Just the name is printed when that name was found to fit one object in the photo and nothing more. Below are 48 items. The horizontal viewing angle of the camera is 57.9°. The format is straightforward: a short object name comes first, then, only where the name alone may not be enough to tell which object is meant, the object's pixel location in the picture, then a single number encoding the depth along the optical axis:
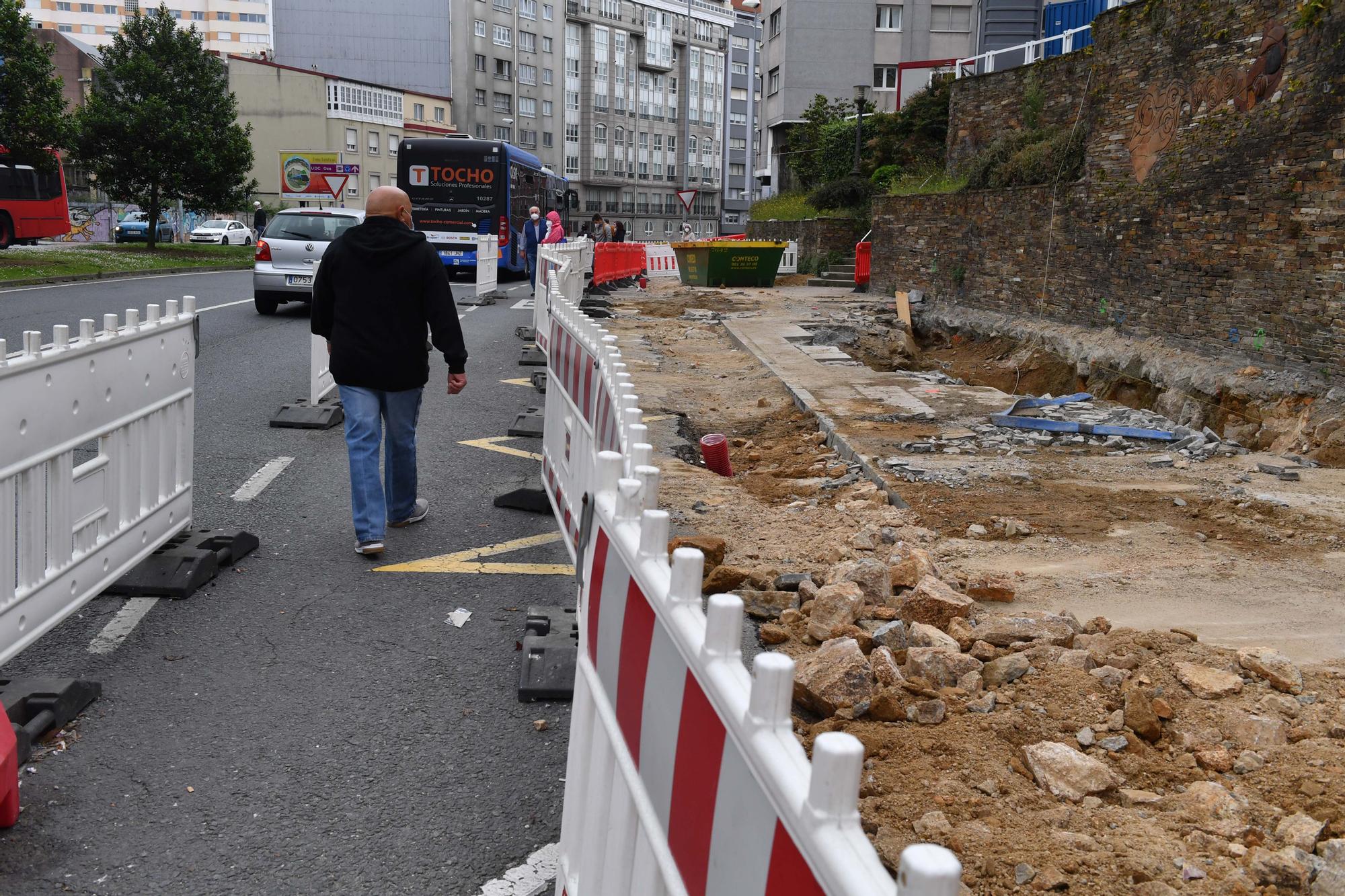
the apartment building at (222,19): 116.62
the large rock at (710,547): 6.05
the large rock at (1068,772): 3.62
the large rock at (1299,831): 3.23
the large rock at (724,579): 5.68
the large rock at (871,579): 5.38
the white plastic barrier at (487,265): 24.91
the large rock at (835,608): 5.05
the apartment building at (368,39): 88.06
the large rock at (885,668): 4.44
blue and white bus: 31.08
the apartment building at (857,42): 55.53
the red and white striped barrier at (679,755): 1.34
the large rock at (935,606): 5.20
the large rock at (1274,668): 4.38
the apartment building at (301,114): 79.00
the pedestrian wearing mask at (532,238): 26.45
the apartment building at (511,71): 92.69
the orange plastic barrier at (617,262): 30.52
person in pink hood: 26.19
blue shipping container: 33.34
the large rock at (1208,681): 4.32
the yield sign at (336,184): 38.72
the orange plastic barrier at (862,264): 30.77
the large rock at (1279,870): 3.05
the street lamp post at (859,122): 36.64
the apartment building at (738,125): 121.44
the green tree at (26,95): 32.28
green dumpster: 31.59
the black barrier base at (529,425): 10.05
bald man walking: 6.63
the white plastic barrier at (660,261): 38.81
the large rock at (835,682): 4.32
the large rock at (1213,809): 3.35
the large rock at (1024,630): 4.88
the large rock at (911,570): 5.66
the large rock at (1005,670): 4.54
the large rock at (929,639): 4.79
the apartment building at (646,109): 108.31
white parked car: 59.72
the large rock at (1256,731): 3.91
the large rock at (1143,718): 4.03
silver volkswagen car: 18.81
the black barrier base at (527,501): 7.60
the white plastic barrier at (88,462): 4.41
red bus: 41.50
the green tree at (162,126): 42.69
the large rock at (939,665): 4.50
